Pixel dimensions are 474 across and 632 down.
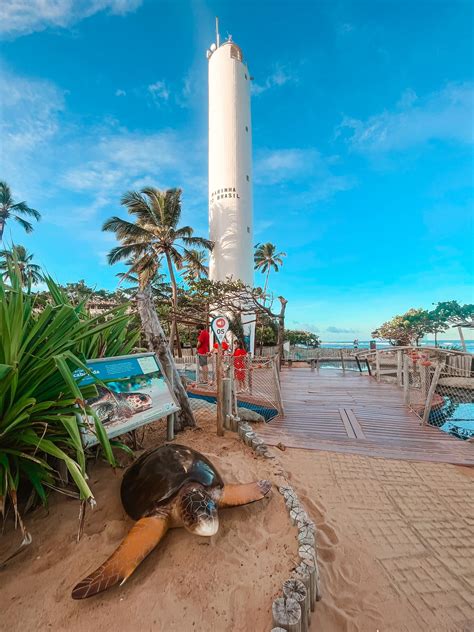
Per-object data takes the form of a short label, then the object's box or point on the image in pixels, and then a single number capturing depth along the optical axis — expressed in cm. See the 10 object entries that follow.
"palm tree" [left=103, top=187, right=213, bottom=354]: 1808
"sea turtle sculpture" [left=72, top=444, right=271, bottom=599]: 180
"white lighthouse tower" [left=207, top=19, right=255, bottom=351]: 2239
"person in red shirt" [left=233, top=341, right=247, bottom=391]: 819
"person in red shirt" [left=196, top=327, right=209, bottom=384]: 983
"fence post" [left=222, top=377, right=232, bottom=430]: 465
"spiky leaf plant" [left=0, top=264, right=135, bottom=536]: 178
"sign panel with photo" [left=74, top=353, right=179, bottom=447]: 278
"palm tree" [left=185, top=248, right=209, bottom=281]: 1994
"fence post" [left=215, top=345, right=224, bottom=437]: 446
